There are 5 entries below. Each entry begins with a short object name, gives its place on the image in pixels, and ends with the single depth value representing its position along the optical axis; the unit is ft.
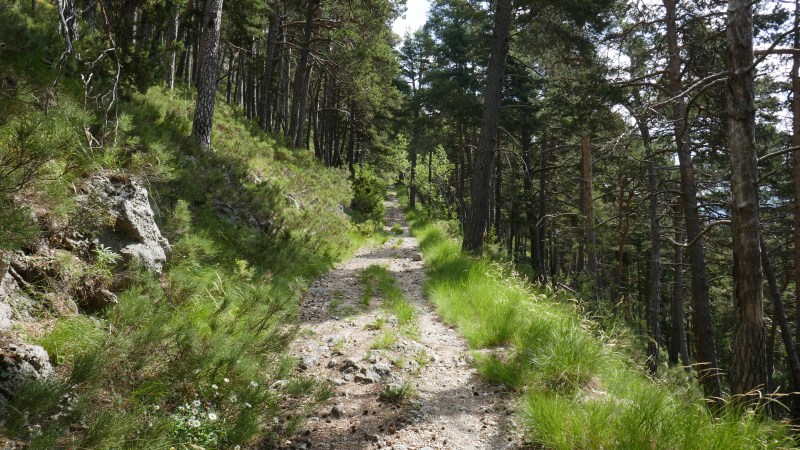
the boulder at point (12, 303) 8.57
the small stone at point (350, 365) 15.39
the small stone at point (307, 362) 15.48
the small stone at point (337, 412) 12.35
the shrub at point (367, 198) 71.73
